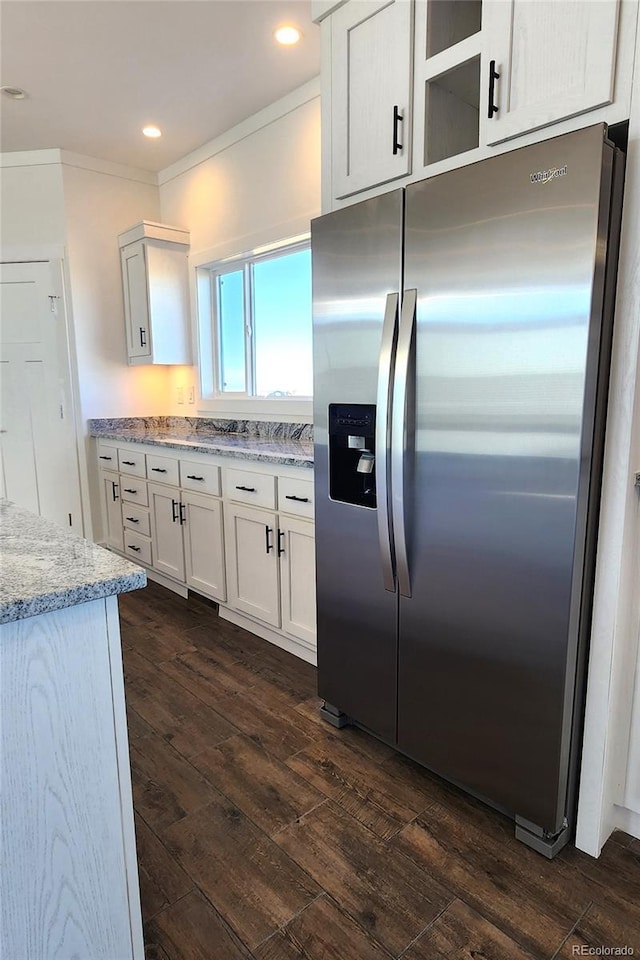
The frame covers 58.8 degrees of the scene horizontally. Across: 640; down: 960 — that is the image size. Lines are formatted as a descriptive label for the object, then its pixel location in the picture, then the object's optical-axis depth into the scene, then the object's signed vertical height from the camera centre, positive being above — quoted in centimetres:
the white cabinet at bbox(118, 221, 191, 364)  381 +66
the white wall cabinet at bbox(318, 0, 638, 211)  129 +81
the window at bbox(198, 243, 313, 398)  332 +39
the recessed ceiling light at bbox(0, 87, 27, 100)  295 +153
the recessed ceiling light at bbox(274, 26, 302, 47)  245 +152
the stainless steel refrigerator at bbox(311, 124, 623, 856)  132 -17
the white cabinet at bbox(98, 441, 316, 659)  248 -75
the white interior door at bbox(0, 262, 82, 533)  396 -7
